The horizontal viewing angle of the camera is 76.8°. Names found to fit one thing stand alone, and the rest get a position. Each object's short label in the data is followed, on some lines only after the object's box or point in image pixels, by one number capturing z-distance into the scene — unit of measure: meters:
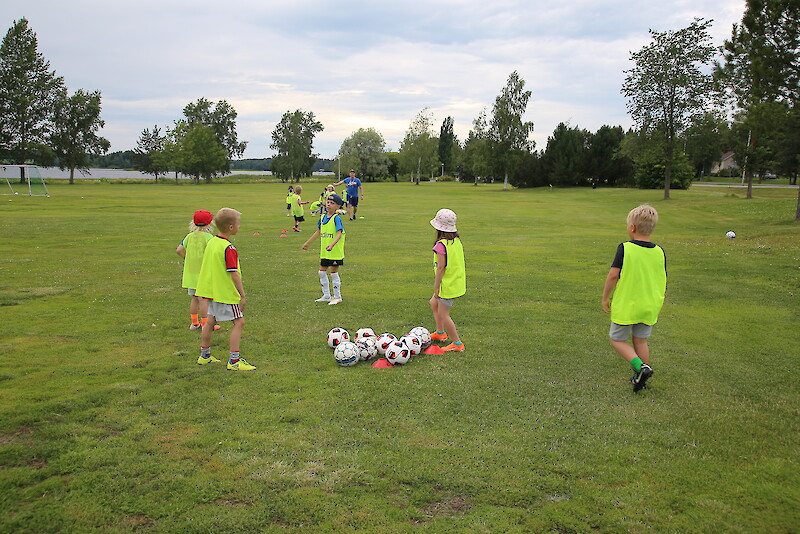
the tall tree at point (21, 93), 65.50
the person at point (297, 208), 22.00
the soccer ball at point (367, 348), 6.98
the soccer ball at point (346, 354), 6.80
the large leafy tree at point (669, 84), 41.56
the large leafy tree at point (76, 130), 77.69
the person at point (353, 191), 25.09
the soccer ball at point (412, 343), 7.14
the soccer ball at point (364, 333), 7.34
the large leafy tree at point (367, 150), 112.75
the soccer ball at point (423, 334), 7.41
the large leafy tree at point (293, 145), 105.78
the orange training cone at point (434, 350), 7.39
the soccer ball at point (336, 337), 7.40
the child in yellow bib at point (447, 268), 6.93
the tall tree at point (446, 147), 135.50
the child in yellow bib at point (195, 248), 7.85
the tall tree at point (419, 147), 106.88
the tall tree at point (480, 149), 71.69
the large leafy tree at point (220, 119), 105.62
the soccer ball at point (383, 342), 7.04
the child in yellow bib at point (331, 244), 9.52
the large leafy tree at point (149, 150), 97.81
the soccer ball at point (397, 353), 6.88
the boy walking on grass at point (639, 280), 5.92
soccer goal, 47.75
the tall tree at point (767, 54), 20.14
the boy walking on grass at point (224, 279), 6.41
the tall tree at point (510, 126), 69.62
